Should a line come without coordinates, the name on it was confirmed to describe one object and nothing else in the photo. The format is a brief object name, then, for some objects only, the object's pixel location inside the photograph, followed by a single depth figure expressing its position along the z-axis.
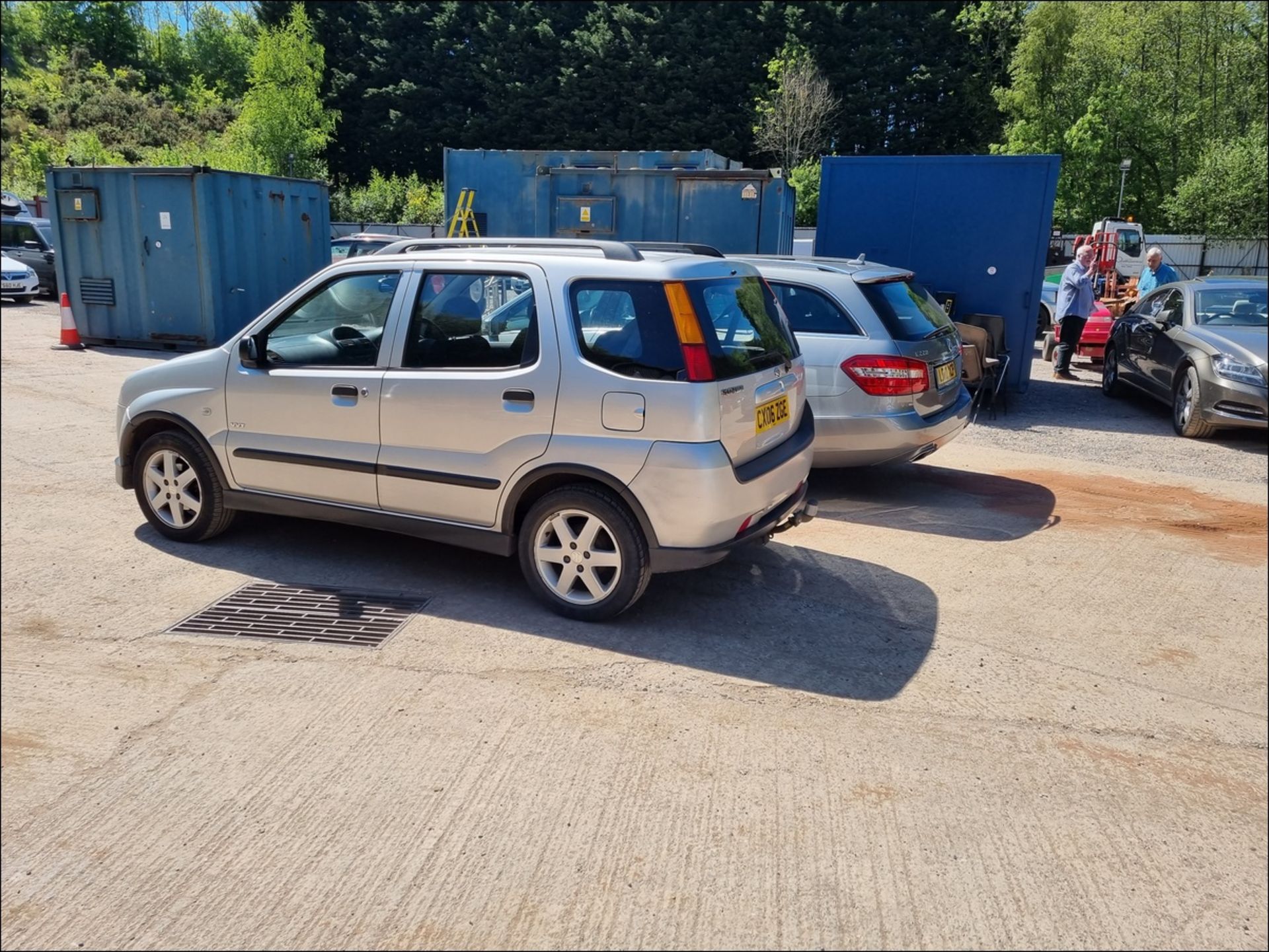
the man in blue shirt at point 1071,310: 13.46
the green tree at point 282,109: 38.47
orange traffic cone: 12.91
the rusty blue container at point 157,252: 13.96
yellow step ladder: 14.60
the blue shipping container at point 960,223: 10.80
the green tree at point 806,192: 33.16
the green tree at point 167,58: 56.19
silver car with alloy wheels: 4.52
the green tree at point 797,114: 38.66
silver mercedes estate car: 6.88
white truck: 14.05
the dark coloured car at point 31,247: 21.47
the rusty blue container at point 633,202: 12.91
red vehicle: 14.91
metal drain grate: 4.64
